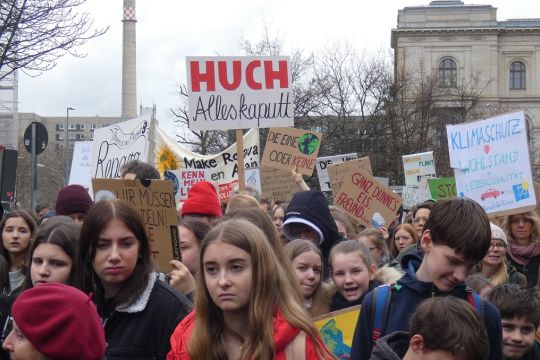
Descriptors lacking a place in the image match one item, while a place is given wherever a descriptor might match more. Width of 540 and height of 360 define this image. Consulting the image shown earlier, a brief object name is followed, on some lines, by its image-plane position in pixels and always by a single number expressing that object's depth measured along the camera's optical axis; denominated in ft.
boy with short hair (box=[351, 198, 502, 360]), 11.99
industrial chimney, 225.76
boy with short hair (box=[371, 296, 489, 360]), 10.68
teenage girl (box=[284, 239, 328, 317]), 16.08
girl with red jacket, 10.66
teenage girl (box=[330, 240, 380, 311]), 16.33
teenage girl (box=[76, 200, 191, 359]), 12.49
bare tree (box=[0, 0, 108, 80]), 40.70
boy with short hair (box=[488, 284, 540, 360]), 15.20
